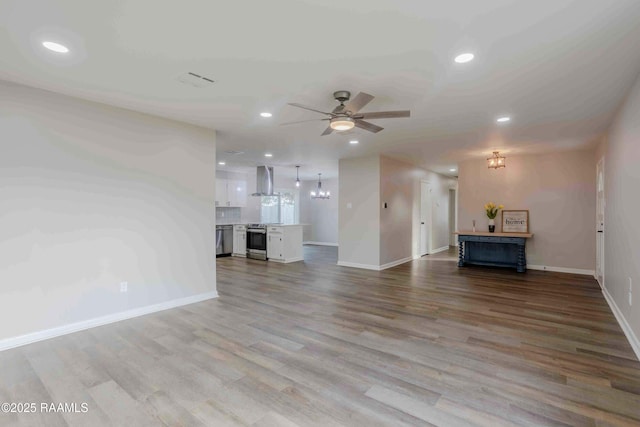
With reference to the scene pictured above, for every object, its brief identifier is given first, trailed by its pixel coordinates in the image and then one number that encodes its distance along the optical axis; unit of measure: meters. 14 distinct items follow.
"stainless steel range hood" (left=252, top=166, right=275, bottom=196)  8.33
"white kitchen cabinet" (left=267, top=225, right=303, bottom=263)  7.76
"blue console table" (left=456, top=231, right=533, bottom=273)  6.35
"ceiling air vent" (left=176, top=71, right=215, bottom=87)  2.83
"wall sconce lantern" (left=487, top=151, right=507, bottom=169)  6.12
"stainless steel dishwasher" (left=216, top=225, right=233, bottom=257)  8.55
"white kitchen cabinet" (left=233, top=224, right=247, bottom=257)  8.58
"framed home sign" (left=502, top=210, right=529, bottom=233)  6.73
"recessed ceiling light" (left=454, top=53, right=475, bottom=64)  2.45
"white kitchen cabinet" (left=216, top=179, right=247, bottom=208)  8.74
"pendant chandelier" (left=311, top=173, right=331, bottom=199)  10.92
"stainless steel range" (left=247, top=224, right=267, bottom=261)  8.13
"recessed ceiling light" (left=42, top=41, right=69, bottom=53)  2.32
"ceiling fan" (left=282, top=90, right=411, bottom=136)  2.97
